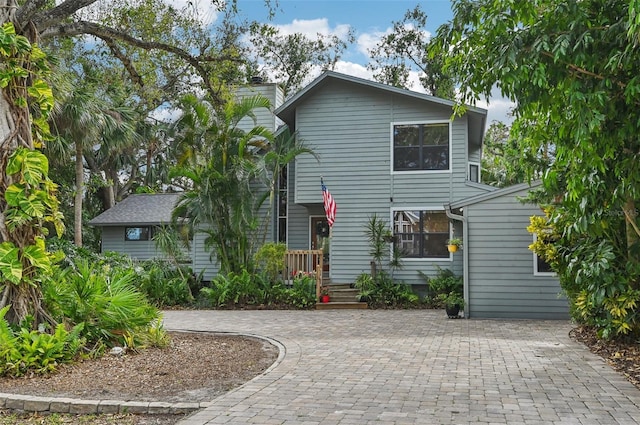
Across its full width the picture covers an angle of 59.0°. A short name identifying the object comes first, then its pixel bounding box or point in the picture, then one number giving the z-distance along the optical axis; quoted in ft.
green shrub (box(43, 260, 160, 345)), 25.29
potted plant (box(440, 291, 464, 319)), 42.06
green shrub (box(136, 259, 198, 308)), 53.31
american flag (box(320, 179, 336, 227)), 50.37
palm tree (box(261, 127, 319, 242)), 52.13
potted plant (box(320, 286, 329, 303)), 51.42
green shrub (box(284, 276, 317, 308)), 50.83
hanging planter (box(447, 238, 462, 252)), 47.96
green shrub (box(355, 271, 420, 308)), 51.24
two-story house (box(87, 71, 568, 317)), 52.90
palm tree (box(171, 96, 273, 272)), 52.29
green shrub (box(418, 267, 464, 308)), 50.19
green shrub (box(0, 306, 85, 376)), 20.80
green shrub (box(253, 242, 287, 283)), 53.36
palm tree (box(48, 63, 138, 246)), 53.62
